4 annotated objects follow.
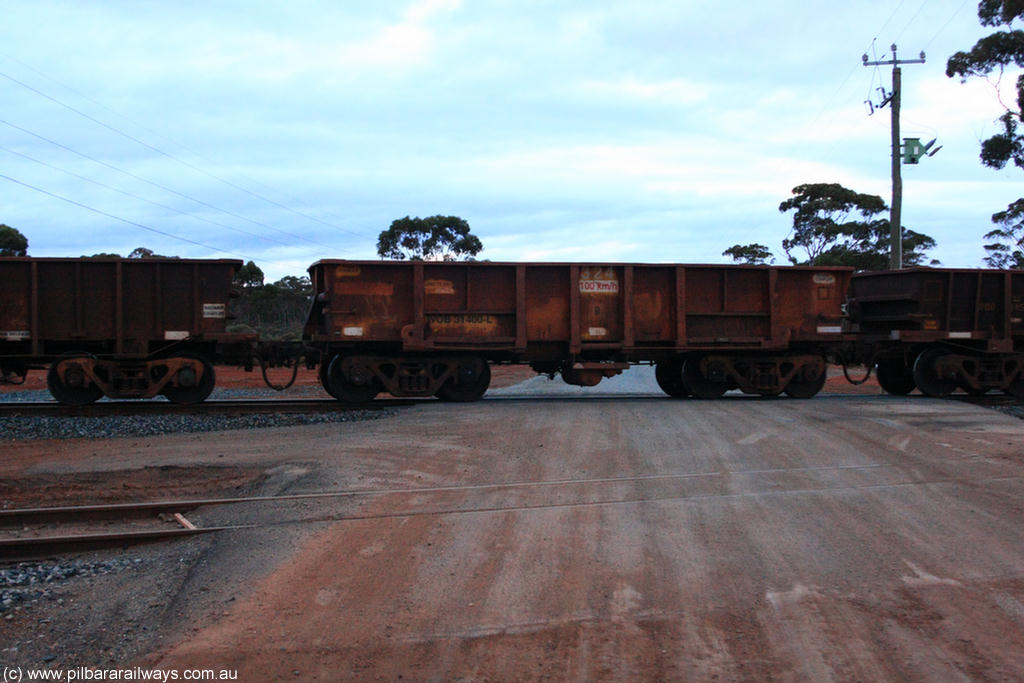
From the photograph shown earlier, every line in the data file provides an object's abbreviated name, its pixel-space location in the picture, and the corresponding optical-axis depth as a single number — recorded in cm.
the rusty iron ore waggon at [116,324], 1325
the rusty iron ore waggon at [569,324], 1395
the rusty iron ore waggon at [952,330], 1530
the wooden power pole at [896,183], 2520
